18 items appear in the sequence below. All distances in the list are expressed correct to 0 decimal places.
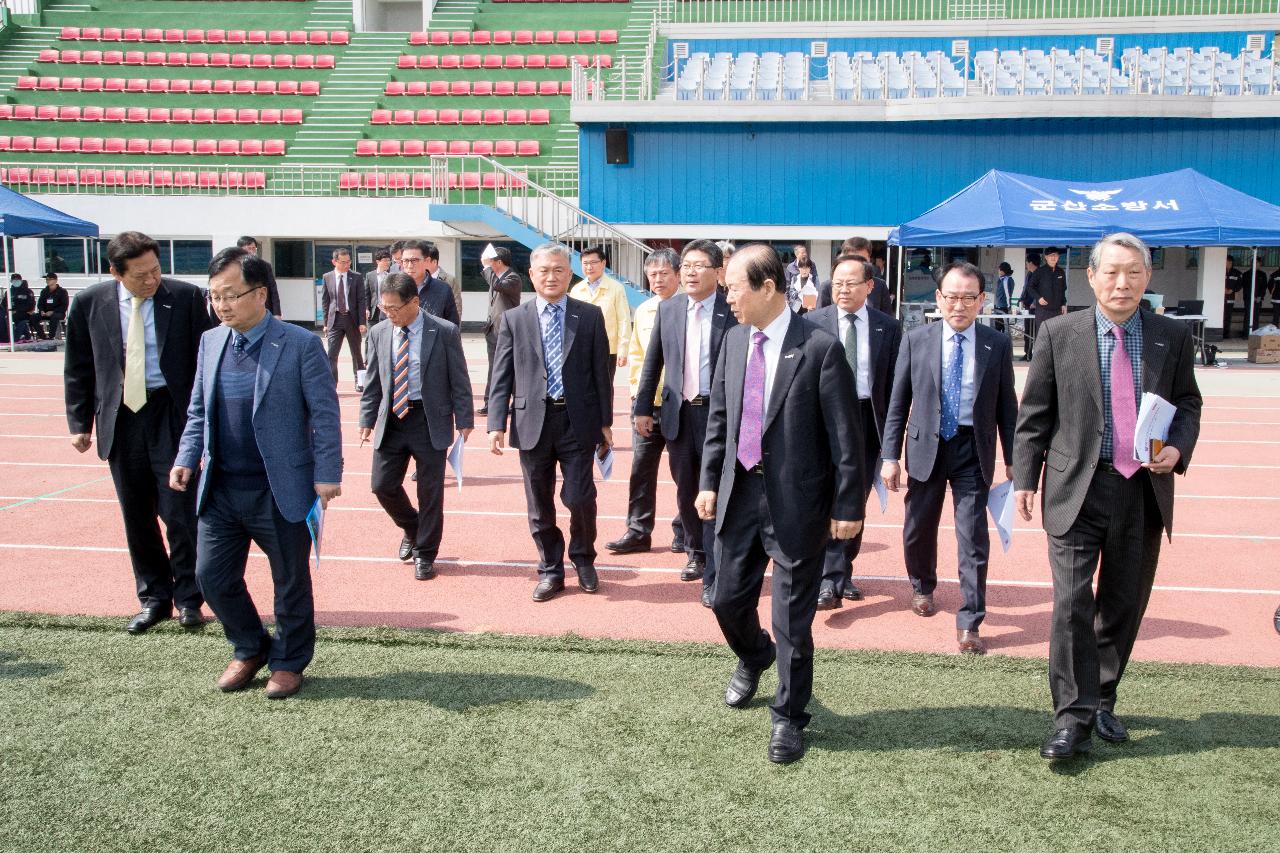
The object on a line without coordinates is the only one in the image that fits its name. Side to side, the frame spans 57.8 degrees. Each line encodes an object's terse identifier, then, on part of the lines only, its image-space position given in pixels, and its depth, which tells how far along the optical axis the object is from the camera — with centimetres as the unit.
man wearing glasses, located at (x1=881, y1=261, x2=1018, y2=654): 566
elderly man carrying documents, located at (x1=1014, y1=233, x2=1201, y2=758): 428
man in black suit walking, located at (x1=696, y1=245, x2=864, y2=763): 435
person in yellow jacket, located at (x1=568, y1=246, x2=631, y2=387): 910
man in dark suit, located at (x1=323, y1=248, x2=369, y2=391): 1403
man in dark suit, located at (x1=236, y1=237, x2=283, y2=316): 948
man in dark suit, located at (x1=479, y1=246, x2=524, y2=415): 1131
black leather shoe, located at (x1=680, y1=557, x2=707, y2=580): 681
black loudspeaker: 2422
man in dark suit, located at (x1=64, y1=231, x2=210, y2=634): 567
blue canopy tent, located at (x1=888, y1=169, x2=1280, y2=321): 1750
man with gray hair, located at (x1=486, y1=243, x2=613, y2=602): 649
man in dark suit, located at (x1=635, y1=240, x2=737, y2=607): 636
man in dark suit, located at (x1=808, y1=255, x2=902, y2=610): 633
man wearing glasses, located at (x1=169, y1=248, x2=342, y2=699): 488
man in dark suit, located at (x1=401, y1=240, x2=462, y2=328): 914
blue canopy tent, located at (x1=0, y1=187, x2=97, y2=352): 1914
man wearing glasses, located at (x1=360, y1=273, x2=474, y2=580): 684
